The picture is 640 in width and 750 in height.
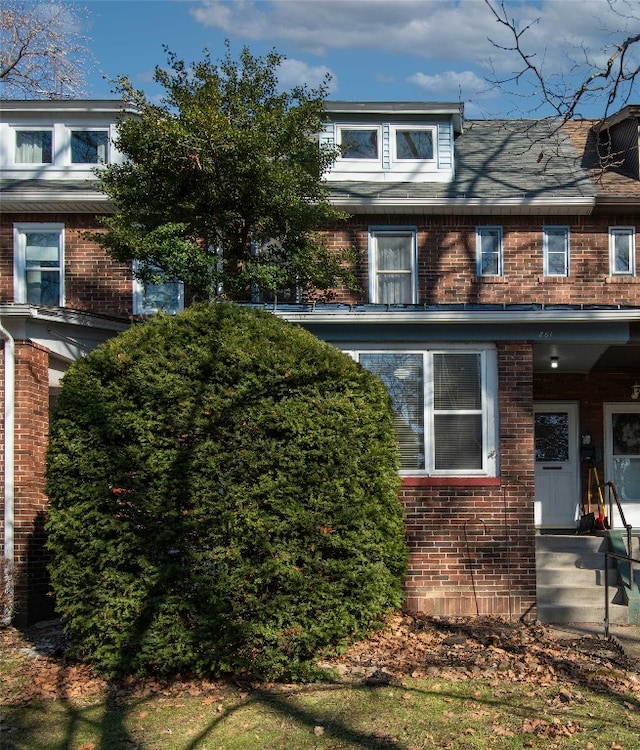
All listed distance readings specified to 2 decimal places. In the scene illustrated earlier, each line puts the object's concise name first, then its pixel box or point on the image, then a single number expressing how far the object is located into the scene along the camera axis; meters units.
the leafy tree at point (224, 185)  12.12
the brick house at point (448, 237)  14.88
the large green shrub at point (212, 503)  6.99
